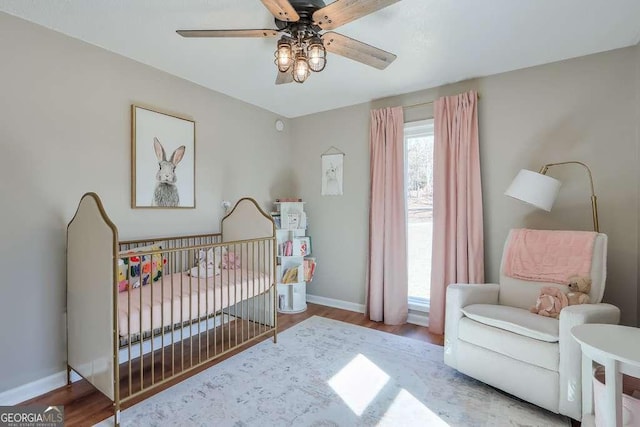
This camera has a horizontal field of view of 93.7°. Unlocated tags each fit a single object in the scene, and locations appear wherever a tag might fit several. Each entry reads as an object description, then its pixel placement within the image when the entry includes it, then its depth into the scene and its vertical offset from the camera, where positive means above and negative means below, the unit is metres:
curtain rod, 3.02 +1.12
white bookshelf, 3.52 -0.57
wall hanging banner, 3.66 +0.53
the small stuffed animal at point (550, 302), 1.94 -0.58
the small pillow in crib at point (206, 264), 2.47 -0.43
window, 3.18 +0.05
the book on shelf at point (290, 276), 3.46 -0.72
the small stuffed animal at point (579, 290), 1.92 -0.51
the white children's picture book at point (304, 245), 3.58 -0.38
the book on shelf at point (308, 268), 3.57 -0.65
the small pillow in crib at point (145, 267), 2.23 -0.41
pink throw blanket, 2.06 -0.30
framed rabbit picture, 2.47 +0.48
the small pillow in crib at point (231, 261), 2.86 -0.46
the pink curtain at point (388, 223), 3.16 -0.10
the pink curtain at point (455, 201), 2.73 +0.12
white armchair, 1.63 -0.77
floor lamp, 2.20 +0.16
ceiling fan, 1.38 +0.95
